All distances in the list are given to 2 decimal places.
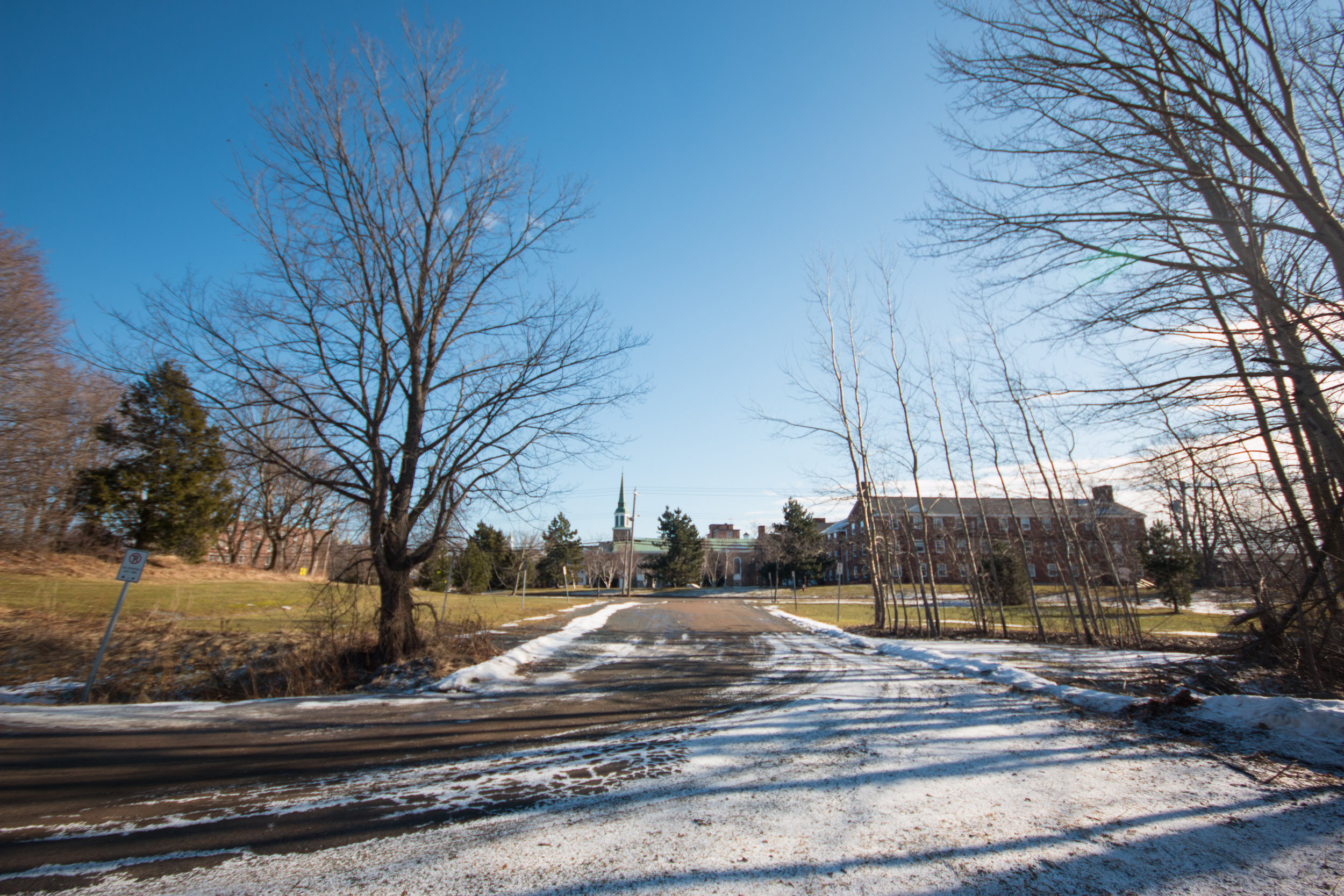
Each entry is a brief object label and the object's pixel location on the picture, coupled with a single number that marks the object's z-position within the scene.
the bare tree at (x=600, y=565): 67.88
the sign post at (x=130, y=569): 8.47
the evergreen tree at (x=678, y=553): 68.81
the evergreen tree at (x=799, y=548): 48.66
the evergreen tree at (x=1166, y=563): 27.44
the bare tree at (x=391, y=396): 9.43
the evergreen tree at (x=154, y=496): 21.11
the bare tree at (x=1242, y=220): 5.58
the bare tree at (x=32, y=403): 16.41
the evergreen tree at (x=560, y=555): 53.84
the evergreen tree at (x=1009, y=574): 31.67
